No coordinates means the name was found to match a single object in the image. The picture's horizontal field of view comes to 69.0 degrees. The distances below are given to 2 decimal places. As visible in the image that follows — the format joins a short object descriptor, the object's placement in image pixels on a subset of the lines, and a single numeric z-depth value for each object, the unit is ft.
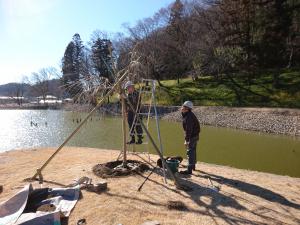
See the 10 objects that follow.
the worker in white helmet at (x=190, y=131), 15.31
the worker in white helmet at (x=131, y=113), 17.27
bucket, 15.10
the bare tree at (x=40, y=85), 129.10
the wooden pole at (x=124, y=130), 15.48
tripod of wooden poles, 13.84
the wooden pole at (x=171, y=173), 13.38
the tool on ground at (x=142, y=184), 13.01
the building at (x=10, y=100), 134.42
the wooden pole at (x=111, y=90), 14.18
